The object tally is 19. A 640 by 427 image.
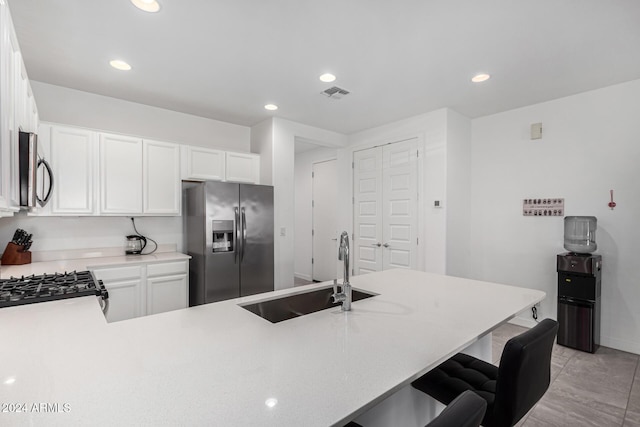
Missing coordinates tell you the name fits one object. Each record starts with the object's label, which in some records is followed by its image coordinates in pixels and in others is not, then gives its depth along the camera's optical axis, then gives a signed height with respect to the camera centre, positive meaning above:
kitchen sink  1.72 -0.54
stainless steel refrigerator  3.34 -0.29
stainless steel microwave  1.47 +0.23
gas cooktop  1.61 -0.42
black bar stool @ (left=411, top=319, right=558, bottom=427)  1.09 -0.68
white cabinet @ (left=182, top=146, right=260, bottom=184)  3.65 +0.61
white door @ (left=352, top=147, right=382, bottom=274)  4.62 +0.05
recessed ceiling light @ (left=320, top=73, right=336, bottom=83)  2.88 +1.28
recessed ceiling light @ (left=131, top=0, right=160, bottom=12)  1.88 +1.28
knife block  2.69 -0.35
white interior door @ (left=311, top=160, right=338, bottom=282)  5.70 -0.14
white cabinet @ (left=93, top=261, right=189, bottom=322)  2.88 -0.73
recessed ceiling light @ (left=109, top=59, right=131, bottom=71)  2.62 +1.29
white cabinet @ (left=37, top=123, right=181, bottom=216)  2.87 +0.42
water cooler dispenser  2.98 -0.75
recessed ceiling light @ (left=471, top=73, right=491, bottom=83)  2.87 +1.26
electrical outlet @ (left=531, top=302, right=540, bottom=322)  3.61 -1.16
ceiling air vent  3.20 +1.27
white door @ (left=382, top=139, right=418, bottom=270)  4.16 +0.12
